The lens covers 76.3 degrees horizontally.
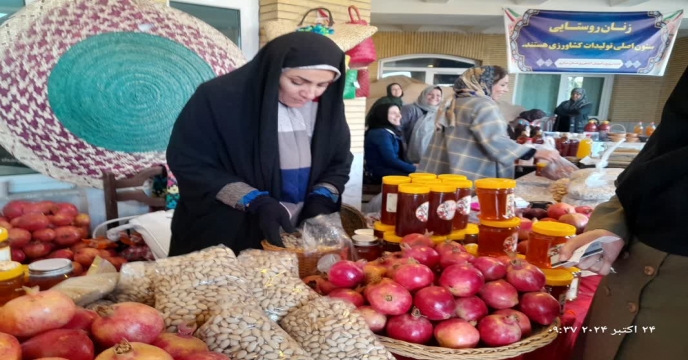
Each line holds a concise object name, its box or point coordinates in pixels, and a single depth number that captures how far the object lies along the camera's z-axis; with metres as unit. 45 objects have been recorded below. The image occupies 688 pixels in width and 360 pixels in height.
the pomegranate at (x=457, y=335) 0.90
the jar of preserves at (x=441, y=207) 1.32
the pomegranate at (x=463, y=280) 0.97
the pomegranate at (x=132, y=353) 0.52
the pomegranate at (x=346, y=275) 1.04
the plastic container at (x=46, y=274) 0.90
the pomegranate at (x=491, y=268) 1.04
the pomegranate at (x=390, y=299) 0.93
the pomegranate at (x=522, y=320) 0.95
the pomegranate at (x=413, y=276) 0.99
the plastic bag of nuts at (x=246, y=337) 0.68
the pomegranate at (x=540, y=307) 0.98
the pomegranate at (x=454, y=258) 1.06
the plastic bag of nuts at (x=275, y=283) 0.86
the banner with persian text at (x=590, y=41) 5.95
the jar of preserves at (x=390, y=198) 1.38
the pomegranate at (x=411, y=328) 0.92
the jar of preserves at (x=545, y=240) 1.16
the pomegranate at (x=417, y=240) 1.17
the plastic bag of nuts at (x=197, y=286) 0.77
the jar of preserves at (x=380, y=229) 1.38
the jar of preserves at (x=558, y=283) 1.14
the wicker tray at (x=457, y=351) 0.87
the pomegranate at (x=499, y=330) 0.91
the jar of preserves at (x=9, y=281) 0.80
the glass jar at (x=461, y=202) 1.39
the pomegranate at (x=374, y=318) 0.93
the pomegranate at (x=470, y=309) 0.95
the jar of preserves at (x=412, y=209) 1.28
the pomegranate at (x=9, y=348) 0.51
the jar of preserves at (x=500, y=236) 1.27
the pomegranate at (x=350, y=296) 0.97
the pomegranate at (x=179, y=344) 0.61
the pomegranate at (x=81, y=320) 0.63
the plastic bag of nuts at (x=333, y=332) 0.75
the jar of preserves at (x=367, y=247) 1.34
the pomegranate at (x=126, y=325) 0.61
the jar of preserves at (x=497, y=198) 1.29
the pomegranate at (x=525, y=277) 1.02
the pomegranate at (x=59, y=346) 0.55
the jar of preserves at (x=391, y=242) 1.30
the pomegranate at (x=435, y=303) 0.93
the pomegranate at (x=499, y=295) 0.98
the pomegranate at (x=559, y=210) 1.68
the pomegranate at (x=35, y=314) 0.58
